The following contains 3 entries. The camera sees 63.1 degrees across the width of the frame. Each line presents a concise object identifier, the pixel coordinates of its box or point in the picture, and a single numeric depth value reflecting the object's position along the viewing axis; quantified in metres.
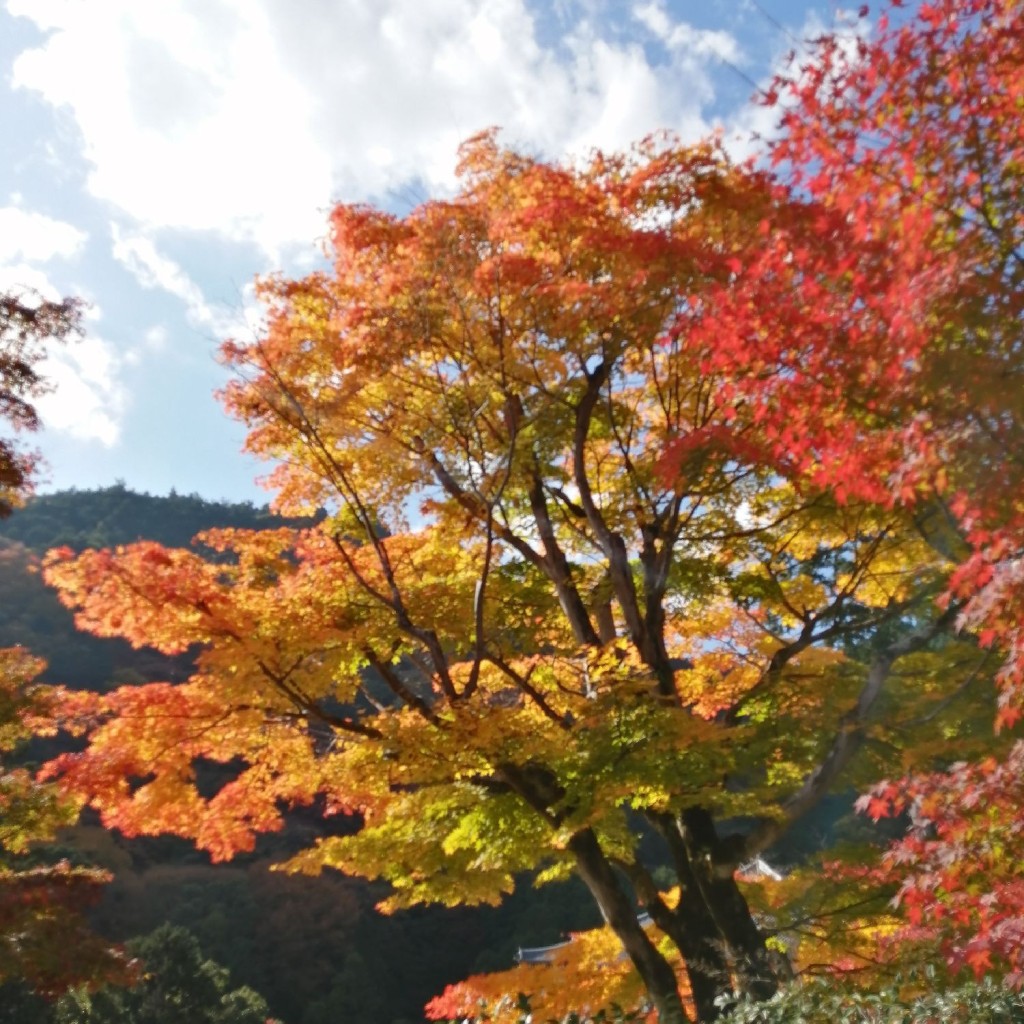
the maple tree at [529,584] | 6.23
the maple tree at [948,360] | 3.18
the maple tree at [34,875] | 5.97
